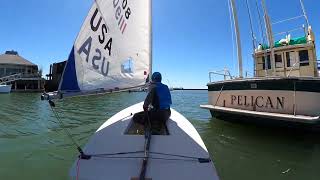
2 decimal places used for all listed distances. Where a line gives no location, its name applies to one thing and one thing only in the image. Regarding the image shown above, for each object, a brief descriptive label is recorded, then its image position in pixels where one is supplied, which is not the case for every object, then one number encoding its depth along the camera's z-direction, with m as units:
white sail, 3.81
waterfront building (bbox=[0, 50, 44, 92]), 42.61
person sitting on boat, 3.87
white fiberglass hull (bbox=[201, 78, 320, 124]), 5.89
